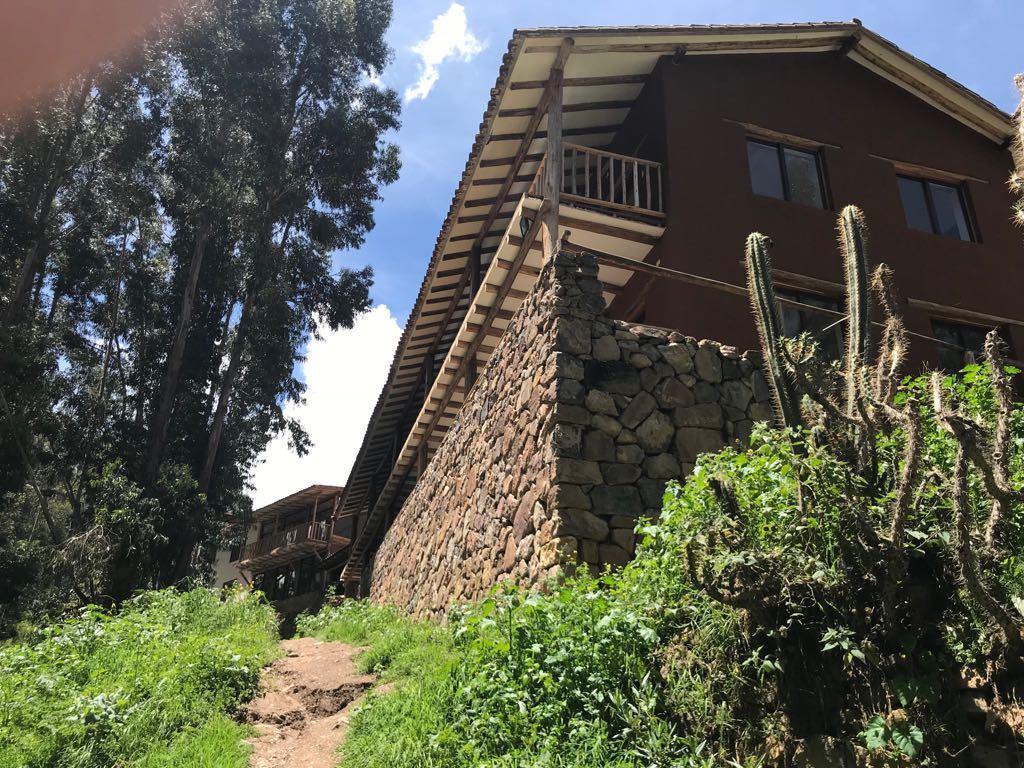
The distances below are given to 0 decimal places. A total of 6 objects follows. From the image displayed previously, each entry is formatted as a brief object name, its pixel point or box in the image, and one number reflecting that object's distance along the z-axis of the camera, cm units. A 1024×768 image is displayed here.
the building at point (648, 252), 661
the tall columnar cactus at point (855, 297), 400
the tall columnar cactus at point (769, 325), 493
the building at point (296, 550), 3022
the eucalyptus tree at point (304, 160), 2333
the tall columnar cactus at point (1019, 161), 399
